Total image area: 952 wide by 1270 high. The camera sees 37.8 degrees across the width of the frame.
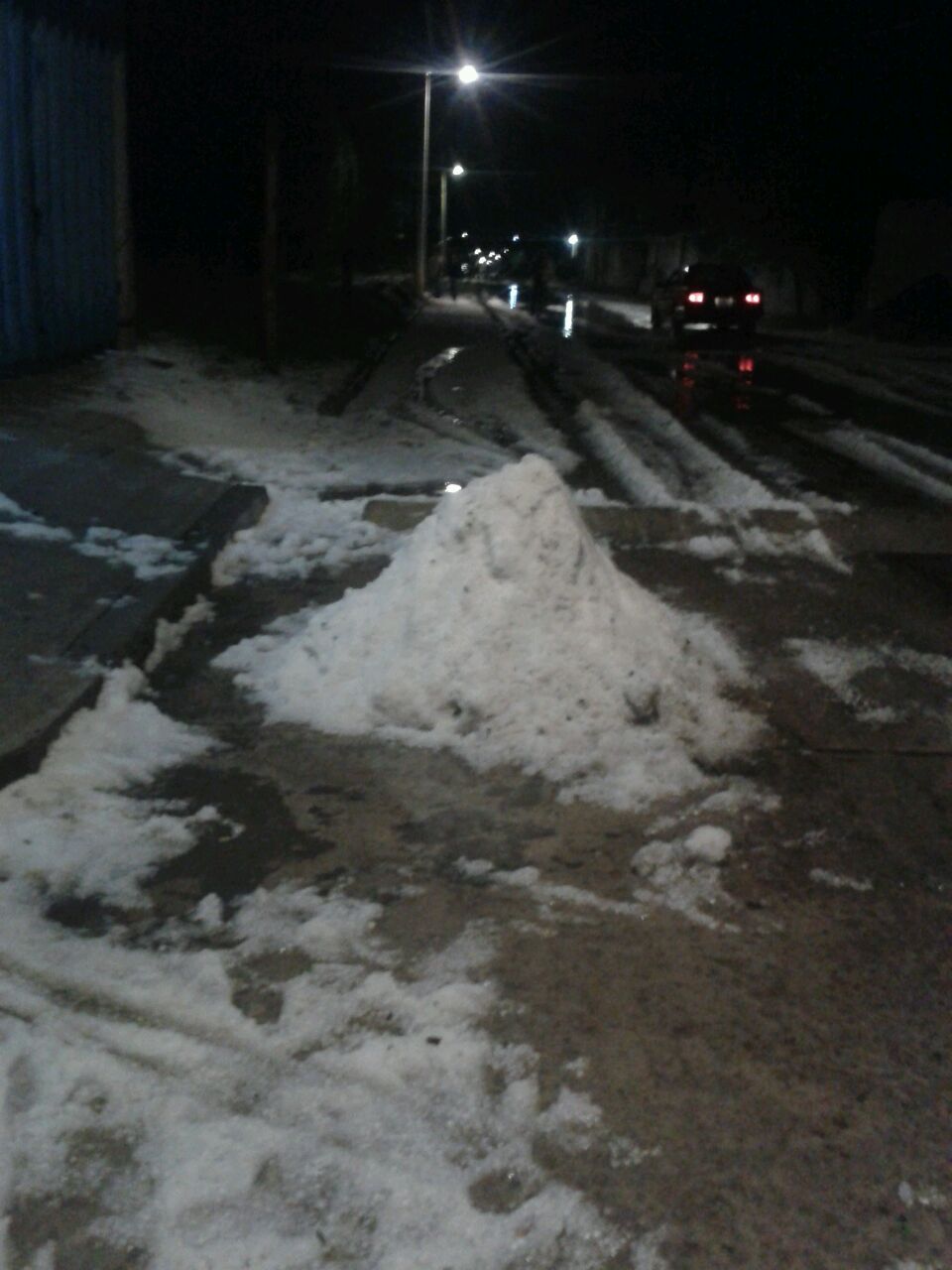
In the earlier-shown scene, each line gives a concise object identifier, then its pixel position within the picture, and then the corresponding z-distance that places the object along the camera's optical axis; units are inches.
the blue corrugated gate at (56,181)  479.8
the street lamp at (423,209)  1756.9
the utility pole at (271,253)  666.2
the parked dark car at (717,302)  1054.4
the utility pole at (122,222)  574.6
